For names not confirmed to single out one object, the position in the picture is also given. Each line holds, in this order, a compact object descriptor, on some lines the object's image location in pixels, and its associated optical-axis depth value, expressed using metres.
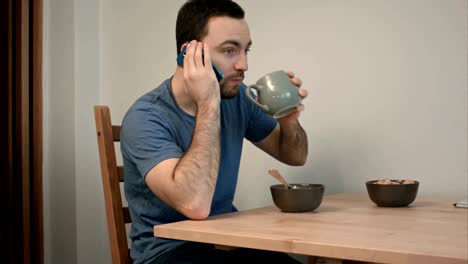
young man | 1.33
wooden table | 0.91
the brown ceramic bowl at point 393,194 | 1.44
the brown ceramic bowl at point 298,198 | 1.36
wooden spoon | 1.46
